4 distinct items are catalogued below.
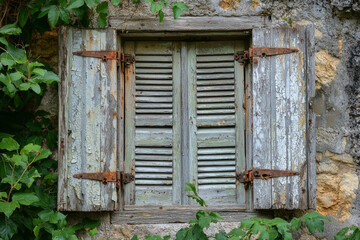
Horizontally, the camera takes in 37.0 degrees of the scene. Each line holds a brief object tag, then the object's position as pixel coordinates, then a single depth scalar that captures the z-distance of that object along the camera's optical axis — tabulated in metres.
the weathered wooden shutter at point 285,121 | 3.50
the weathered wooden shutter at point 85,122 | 3.49
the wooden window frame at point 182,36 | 3.62
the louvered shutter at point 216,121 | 3.74
